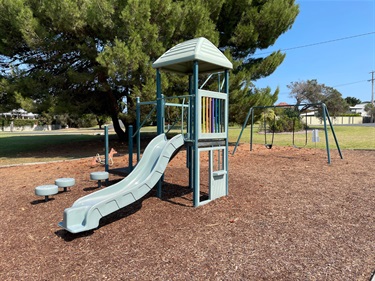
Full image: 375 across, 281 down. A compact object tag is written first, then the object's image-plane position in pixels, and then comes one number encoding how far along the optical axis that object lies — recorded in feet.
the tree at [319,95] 123.65
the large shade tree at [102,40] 31.21
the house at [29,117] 183.16
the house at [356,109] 297.94
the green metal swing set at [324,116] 29.03
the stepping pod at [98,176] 16.84
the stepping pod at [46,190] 14.21
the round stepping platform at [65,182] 15.89
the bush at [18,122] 136.87
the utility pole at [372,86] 200.64
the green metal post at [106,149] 19.82
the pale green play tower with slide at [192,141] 12.80
